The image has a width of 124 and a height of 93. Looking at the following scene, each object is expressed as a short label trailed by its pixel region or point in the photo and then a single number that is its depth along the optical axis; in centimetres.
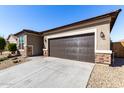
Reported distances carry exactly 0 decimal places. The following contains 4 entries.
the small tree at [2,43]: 1469
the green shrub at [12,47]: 1374
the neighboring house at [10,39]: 2345
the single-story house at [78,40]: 637
